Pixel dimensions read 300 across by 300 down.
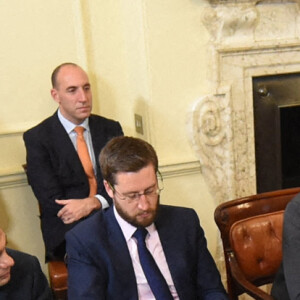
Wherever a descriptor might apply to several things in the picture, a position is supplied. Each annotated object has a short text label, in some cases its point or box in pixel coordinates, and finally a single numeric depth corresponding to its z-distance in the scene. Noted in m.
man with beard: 1.65
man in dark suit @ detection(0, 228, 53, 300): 1.61
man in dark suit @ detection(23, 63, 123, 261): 2.46
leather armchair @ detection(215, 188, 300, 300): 2.02
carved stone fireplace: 2.77
